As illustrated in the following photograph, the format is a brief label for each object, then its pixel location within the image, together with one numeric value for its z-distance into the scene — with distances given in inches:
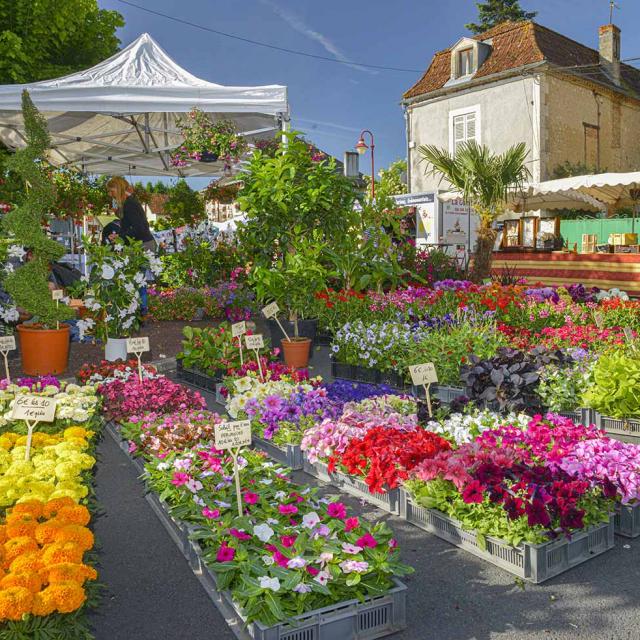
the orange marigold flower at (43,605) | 77.9
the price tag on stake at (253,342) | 212.7
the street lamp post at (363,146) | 799.7
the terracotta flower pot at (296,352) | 271.9
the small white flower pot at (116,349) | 267.0
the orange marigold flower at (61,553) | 86.0
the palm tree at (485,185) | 450.0
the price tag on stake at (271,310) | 251.5
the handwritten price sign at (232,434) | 117.1
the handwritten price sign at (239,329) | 222.4
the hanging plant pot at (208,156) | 328.8
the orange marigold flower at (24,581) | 80.7
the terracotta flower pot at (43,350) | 254.7
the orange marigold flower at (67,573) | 81.7
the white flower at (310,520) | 107.1
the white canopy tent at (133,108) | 294.8
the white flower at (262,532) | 103.9
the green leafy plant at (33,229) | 252.2
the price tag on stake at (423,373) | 169.0
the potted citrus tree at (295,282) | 269.1
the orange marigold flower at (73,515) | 99.0
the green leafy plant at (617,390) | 177.6
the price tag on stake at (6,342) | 198.1
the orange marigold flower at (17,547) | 87.9
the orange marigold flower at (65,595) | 78.2
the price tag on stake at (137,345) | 197.4
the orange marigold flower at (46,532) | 92.6
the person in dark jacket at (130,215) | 312.0
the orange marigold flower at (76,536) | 91.6
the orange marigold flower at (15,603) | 76.8
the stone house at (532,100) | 743.1
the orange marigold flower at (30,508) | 99.5
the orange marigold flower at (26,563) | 84.0
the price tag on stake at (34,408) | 126.8
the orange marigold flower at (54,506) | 101.4
